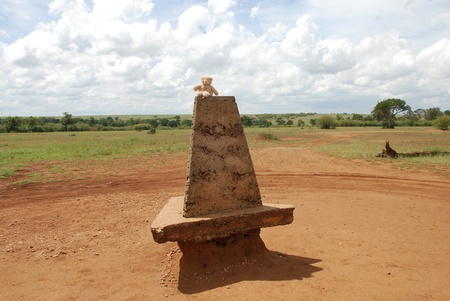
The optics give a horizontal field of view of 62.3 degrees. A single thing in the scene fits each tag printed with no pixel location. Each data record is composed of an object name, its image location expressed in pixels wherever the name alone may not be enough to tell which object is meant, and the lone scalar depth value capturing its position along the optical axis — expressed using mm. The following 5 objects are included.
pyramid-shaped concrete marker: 5102
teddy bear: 5492
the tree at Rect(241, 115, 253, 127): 77838
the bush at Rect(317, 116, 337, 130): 59125
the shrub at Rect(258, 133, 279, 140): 34000
